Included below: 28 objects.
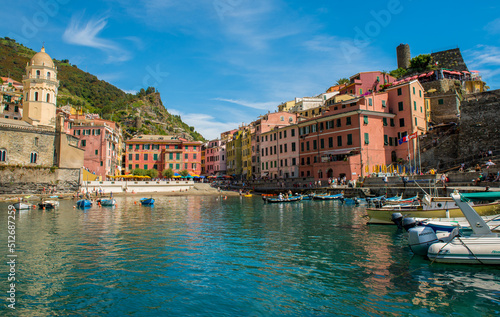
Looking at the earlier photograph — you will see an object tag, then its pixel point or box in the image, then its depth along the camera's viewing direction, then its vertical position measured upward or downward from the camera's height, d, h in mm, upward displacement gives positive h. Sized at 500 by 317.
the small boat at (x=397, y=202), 26811 -1345
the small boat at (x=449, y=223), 14114 -1768
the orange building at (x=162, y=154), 79750 +8278
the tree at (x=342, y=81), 87562 +29631
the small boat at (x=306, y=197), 46556 -1577
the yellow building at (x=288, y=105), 82938 +21592
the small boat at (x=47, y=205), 36625 -2103
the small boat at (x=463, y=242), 11359 -2144
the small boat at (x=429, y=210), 17625 -1474
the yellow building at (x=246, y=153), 77125 +8514
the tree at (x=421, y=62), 68375 +27297
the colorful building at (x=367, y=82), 62750 +21180
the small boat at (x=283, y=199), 42438 -1717
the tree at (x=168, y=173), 74875 +3261
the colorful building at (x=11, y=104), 64812 +17602
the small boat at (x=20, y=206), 34688 -2115
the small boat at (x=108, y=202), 40562 -2003
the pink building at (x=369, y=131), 46969 +8670
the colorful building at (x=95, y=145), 67250 +9185
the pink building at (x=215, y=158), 95750 +9166
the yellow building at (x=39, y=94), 56312 +16934
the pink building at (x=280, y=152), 60312 +7024
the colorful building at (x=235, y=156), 85062 +8426
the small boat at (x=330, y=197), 43875 -1477
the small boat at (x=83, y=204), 38156 -2075
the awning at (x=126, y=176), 63491 +2183
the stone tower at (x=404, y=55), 84125 +35401
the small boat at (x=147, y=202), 41344 -2008
